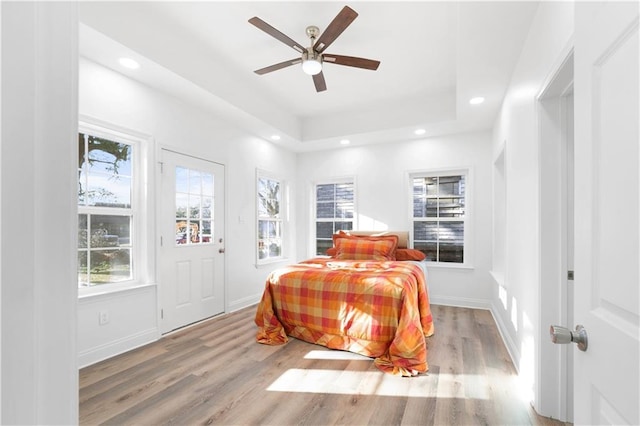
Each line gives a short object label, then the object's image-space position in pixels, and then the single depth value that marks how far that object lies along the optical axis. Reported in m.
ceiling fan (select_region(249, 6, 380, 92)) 2.28
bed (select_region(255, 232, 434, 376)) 2.51
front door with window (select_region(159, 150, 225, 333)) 3.28
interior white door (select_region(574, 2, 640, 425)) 0.63
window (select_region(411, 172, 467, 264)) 4.59
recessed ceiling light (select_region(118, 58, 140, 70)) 2.60
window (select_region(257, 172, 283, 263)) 4.84
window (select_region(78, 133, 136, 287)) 2.65
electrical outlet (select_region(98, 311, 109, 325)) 2.65
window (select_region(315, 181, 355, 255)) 5.36
